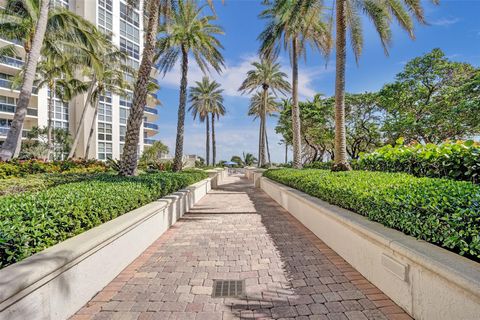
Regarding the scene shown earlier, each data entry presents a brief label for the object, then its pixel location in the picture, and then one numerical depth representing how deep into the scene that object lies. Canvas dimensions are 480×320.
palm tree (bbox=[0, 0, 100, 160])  10.91
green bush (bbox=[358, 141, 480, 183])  5.38
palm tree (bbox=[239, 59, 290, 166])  27.56
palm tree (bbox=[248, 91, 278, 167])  37.01
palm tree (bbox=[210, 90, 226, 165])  39.12
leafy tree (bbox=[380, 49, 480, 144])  16.33
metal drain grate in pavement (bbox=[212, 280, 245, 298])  3.54
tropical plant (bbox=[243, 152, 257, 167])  56.49
